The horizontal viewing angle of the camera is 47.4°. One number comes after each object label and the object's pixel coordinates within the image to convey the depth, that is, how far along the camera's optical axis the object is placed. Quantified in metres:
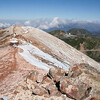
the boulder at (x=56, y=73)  13.27
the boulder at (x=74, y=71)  13.05
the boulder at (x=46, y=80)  13.06
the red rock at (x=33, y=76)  13.56
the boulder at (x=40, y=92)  11.07
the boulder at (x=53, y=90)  11.21
